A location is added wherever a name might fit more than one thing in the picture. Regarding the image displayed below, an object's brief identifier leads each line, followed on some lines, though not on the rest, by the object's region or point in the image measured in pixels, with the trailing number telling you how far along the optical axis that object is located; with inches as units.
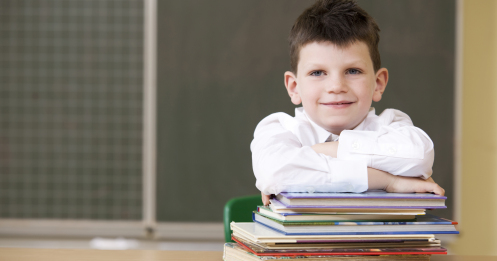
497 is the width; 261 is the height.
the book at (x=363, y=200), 58.3
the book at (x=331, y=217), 58.5
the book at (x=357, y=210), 58.6
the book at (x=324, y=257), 59.1
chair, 85.9
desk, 65.6
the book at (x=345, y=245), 59.0
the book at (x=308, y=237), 58.6
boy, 61.7
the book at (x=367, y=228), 58.6
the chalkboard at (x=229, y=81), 154.3
